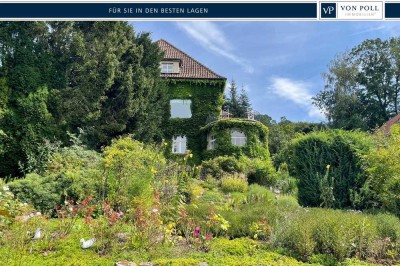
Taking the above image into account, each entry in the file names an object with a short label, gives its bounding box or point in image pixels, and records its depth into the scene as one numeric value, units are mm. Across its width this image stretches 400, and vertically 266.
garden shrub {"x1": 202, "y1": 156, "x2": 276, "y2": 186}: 17119
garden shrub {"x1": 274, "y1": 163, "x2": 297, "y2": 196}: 13773
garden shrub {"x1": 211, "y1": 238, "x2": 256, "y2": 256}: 4539
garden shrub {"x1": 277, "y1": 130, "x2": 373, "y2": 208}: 9656
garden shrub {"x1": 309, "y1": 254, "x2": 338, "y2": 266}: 4352
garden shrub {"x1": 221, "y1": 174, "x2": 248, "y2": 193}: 12898
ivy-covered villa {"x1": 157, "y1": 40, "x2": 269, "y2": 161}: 24336
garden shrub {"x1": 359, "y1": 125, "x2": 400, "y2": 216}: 7738
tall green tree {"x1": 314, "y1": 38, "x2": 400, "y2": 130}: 35781
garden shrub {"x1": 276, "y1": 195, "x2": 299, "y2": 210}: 8633
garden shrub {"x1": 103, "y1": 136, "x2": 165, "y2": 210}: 6367
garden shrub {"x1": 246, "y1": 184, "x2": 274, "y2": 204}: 9062
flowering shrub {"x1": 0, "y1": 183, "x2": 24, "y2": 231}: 5148
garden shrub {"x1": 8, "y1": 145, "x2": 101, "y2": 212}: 6613
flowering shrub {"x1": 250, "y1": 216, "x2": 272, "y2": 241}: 5218
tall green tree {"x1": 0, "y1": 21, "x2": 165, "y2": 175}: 15867
